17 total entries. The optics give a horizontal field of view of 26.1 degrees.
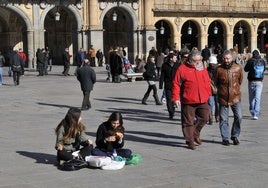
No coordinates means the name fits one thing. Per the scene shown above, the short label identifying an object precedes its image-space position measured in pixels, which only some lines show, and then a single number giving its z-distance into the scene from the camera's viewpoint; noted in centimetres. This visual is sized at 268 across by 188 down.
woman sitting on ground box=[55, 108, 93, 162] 837
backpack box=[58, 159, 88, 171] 818
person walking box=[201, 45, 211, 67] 3045
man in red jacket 963
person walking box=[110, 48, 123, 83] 2595
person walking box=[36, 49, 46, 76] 3047
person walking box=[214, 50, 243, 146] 1005
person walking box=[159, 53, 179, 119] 1403
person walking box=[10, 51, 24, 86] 2489
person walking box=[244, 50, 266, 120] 1352
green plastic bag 850
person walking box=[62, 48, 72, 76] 3041
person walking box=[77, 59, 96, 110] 1617
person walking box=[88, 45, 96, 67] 3541
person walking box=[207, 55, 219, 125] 1299
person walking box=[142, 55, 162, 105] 1728
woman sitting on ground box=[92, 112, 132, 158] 850
